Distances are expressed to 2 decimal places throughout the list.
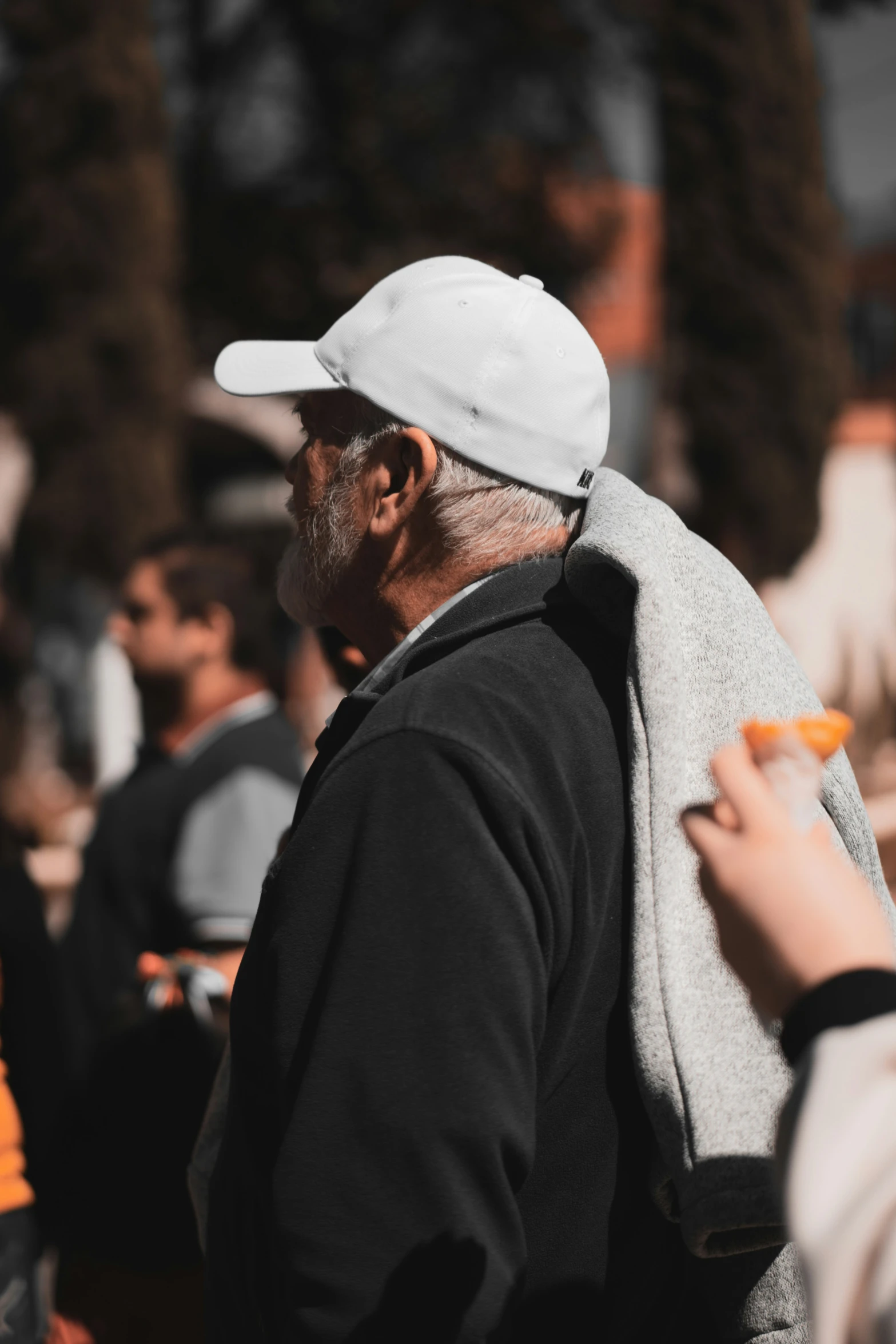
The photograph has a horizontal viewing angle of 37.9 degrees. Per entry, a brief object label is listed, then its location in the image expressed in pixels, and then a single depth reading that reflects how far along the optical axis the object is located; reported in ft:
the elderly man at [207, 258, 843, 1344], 3.86
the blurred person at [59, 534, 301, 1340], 7.22
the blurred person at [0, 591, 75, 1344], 7.41
